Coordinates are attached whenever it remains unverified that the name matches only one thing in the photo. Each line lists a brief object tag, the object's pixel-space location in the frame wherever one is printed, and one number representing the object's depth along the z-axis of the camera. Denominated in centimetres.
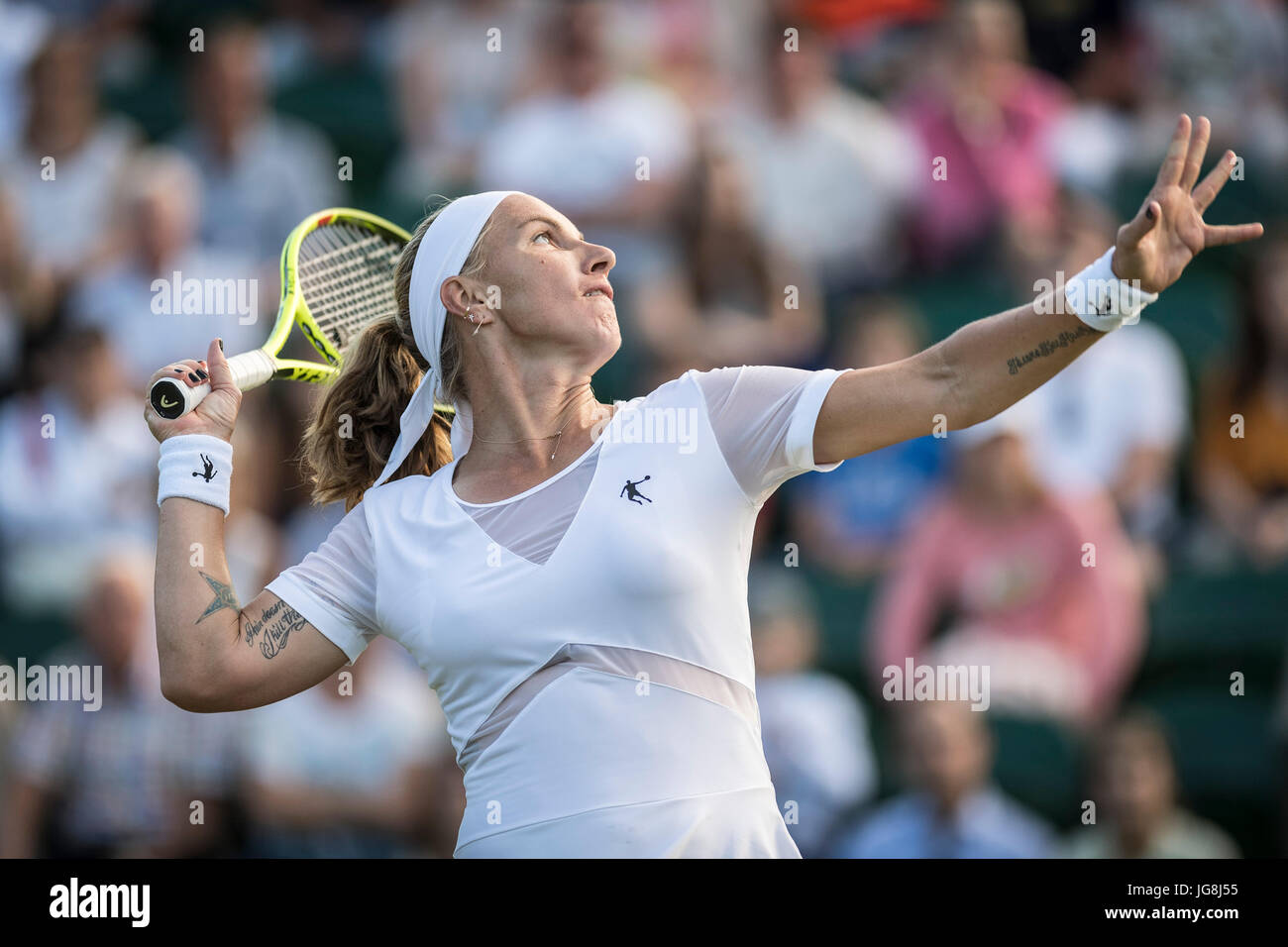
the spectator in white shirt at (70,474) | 641
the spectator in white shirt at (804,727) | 549
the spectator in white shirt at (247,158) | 704
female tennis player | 272
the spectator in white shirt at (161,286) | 673
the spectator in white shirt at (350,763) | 571
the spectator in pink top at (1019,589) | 572
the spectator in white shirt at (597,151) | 666
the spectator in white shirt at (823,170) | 664
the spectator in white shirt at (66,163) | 719
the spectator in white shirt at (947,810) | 525
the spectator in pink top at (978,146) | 660
